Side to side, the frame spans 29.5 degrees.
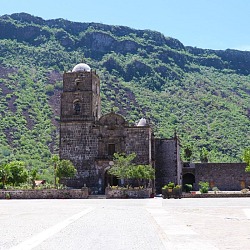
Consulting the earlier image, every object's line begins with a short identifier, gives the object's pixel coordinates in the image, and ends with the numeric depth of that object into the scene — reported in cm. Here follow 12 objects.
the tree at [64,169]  4312
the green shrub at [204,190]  4247
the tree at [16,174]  4669
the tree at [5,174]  4600
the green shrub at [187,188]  5141
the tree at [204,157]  6352
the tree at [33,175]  4525
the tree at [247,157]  4235
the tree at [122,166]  4116
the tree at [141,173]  4062
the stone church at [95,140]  4547
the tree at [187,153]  6531
